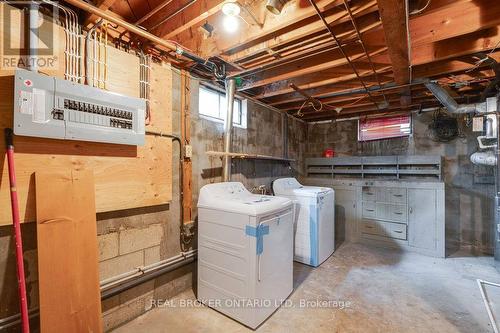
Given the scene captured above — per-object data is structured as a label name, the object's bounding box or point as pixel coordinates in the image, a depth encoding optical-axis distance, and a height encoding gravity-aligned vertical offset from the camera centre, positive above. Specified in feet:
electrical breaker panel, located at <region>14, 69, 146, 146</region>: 4.41 +1.19
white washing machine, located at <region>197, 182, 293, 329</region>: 6.10 -2.44
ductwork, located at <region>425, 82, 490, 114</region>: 8.94 +2.56
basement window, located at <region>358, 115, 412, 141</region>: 13.19 +2.24
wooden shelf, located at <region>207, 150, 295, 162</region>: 8.41 +0.45
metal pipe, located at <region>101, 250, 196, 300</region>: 5.85 -3.08
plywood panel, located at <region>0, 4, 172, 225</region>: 4.59 +0.20
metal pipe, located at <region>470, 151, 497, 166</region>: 10.03 +0.34
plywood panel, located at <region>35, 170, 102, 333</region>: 4.68 -1.80
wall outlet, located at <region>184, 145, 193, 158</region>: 7.72 +0.52
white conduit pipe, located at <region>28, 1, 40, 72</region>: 4.71 +2.68
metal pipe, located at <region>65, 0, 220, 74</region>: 4.78 +3.25
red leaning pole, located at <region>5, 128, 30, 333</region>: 4.25 -1.18
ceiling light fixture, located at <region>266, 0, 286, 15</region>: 4.69 +3.24
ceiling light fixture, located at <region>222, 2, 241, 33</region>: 4.96 +3.52
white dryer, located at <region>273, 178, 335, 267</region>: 9.82 -2.45
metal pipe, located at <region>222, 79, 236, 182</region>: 8.77 +1.53
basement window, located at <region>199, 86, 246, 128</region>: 8.97 +2.48
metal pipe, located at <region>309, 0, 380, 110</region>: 4.90 +3.24
